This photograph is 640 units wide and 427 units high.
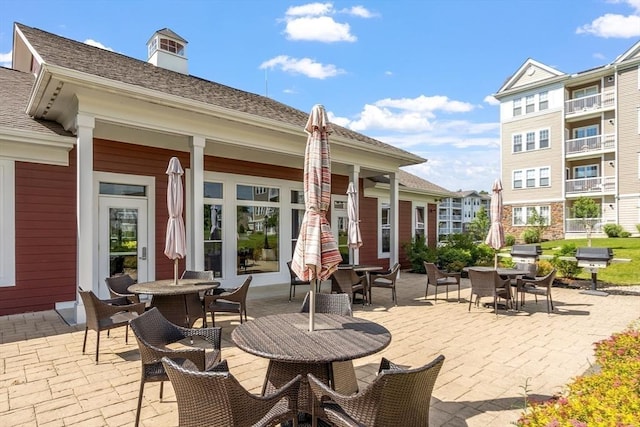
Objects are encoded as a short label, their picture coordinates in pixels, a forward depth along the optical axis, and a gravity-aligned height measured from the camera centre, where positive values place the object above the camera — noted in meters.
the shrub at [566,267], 11.05 -1.54
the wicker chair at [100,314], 4.44 -1.20
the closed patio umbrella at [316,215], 3.04 +0.02
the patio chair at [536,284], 7.11 -1.40
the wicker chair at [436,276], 8.00 -1.30
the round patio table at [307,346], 2.53 -0.96
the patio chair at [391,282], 8.05 -1.48
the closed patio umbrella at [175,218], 5.94 +0.00
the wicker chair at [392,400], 2.05 -1.08
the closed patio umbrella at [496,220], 8.01 -0.07
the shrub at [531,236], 24.03 -1.28
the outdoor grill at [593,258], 9.16 -1.08
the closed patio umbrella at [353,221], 8.33 -0.08
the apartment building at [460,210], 70.40 +1.38
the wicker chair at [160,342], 2.86 -1.09
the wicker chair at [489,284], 6.93 -1.31
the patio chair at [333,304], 3.94 -0.95
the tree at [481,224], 29.76 -0.62
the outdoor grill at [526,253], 10.90 -1.10
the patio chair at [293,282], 8.49 -1.52
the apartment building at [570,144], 22.28 +4.87
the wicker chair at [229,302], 5.62 -1.33
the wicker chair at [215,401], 2.04 -1.08
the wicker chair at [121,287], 5.57 -1.13
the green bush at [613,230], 21.77 -0.83
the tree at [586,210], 21.37 +0.37
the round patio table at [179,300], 5.20 -1.22
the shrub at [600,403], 1.79 -1.06
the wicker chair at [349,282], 7.53 -1.35
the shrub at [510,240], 24.90 -1.61
